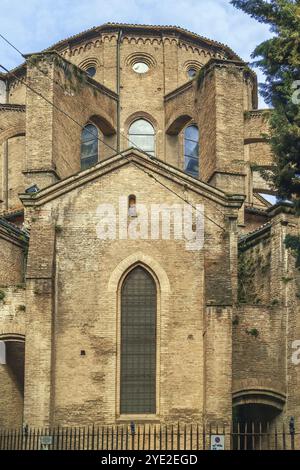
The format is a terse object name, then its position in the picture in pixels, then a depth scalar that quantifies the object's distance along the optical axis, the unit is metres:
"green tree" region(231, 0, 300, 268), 20.55
